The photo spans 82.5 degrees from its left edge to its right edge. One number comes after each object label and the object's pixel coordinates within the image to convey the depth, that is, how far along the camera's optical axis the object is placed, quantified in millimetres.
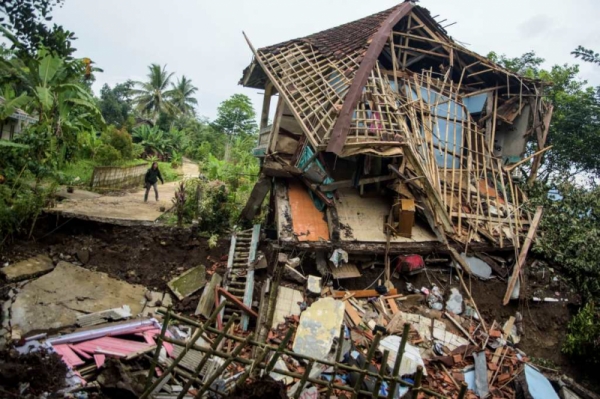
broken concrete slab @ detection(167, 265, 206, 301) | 7258
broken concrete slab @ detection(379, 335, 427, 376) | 5242
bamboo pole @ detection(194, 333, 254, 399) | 3432
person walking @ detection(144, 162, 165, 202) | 11341
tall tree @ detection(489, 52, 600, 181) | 10734
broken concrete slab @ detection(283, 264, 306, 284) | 6521
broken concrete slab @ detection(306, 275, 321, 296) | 6465
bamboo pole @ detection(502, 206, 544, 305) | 7148
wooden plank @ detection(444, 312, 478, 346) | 6336
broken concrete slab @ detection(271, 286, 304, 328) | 6061
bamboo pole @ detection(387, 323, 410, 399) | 3301
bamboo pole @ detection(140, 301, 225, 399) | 3549
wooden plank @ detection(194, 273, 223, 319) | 6730
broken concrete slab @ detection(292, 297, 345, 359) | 5441
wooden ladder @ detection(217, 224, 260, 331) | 6705
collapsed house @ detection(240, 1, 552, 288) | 7004
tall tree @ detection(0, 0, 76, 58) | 4895
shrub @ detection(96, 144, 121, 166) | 16875
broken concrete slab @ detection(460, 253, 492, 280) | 7383
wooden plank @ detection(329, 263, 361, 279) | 6930
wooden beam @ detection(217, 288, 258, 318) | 5777
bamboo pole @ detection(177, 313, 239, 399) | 3480
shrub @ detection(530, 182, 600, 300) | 7197
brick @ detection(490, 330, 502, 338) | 6535
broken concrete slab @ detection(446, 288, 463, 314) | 6957
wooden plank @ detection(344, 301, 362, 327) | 6074
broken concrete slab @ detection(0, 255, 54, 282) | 6270
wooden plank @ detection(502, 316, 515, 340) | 6619
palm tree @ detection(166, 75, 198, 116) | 33781
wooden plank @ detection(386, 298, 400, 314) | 6526
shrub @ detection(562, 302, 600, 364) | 6223
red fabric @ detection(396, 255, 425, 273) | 7098
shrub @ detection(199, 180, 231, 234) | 8922
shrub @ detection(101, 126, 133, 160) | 19094
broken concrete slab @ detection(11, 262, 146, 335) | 5609
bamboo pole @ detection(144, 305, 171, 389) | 3617
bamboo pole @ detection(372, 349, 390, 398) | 3381
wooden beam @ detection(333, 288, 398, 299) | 6625
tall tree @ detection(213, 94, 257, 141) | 31375
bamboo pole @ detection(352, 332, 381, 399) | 3407
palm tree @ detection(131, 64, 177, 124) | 31531
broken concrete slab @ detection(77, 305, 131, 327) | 5680
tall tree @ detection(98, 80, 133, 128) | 29578
